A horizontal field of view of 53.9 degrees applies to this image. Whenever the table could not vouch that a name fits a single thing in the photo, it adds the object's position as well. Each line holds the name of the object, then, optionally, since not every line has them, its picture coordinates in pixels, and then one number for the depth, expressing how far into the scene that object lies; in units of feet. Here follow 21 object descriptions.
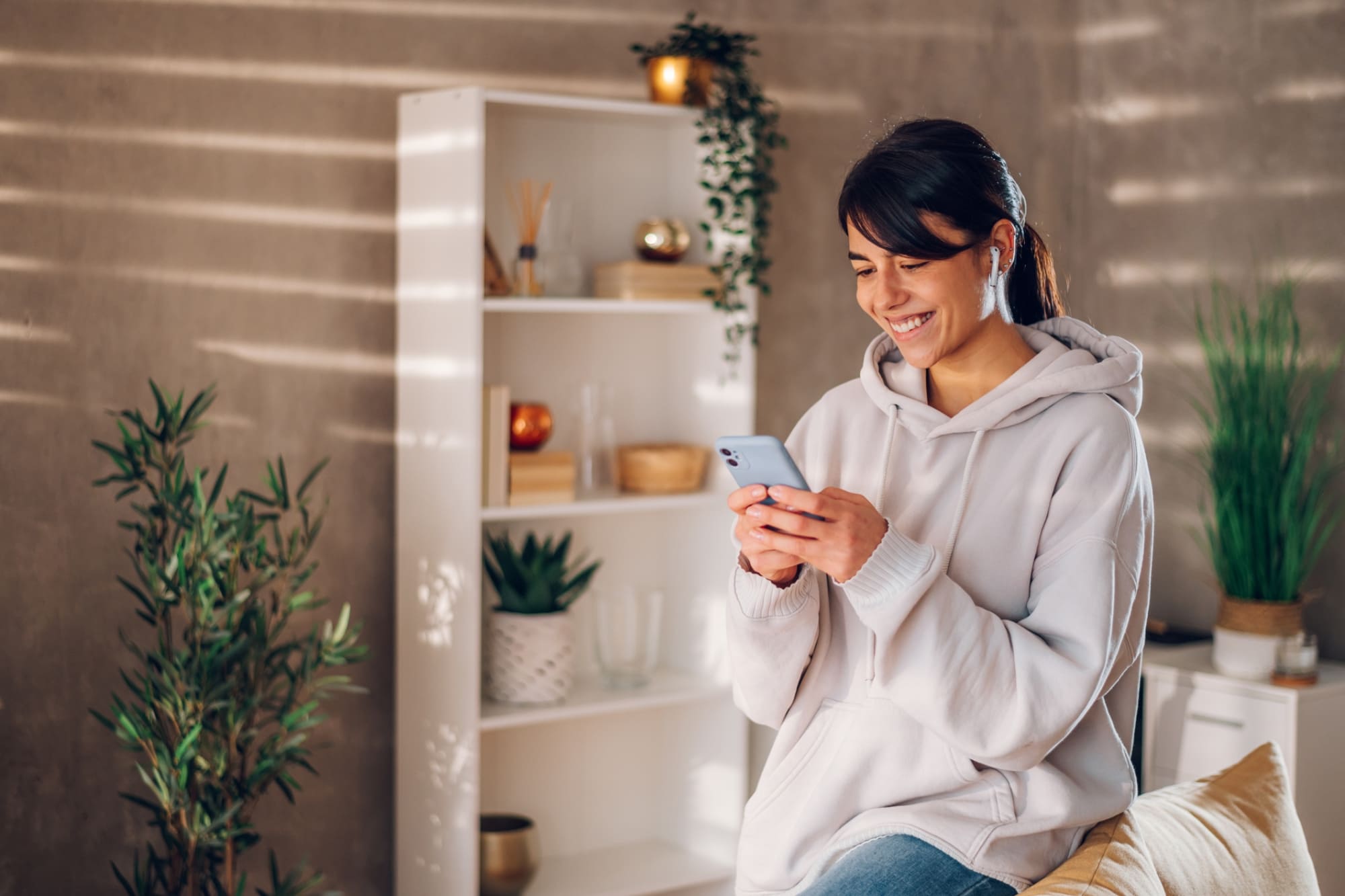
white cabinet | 9.90
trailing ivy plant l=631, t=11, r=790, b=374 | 9.74
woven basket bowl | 9.96
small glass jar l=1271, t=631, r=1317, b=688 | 10.06
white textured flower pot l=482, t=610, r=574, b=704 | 9.34
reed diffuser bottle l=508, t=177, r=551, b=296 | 9.42
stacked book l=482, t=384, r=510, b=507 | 9.02
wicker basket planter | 10.24
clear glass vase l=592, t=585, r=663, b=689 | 9.72
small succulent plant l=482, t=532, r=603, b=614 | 9.46
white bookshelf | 8.94
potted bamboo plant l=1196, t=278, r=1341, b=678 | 10.31
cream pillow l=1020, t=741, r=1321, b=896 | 4.89
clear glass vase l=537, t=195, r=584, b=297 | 9.60
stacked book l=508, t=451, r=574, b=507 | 9.21
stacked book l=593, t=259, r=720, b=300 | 9.65
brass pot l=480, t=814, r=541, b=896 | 9.28
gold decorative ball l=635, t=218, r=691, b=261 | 9.93
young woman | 4.82
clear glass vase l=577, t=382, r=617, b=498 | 9.98
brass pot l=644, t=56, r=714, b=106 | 9.80
